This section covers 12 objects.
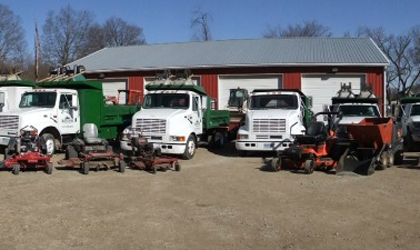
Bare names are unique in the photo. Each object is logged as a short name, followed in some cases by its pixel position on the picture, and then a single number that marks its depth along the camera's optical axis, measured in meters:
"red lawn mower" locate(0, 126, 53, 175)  11.59
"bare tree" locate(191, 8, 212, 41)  57.42
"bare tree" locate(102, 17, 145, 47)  76.12
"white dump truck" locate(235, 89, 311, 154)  14.36
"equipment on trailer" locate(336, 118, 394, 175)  11.82
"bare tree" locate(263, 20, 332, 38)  67.00
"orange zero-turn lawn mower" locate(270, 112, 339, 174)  11.93
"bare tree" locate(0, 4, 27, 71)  52.06
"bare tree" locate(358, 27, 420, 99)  59.57
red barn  25.69
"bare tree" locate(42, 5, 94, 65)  60.70
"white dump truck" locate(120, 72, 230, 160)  14.03
